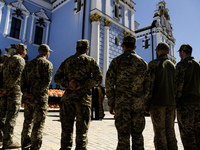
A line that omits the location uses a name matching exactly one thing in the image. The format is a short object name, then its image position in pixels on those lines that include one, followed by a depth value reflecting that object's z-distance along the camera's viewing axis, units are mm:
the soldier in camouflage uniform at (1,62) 3813
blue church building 14727
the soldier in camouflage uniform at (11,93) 3491
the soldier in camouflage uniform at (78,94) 2529
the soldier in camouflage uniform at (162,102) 2877
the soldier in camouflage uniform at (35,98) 2971
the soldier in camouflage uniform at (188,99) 3057
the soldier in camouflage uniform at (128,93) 2377
